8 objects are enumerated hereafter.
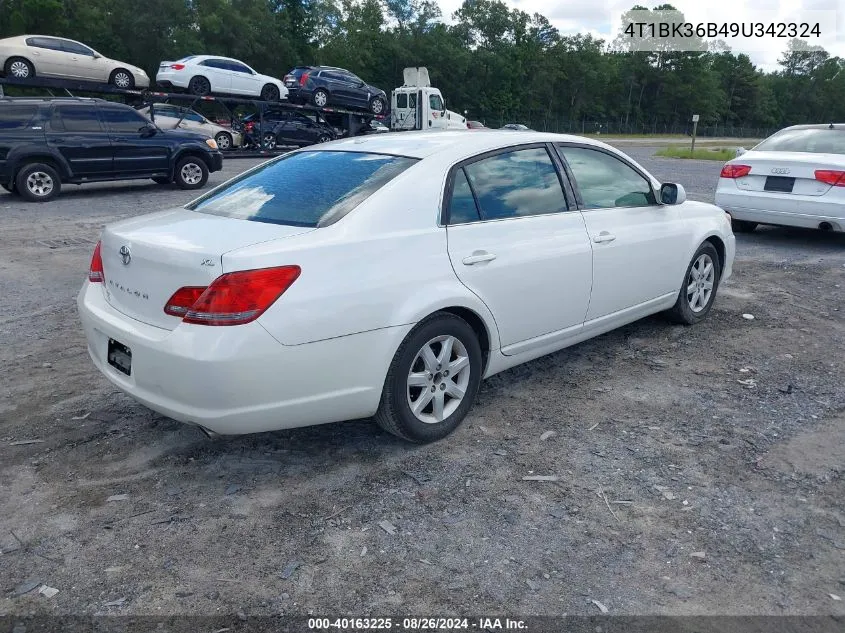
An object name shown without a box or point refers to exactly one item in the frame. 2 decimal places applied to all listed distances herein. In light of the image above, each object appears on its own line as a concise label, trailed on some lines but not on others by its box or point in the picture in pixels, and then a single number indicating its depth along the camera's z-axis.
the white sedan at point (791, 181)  8.65
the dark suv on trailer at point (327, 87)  24.75
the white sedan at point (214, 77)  21.06
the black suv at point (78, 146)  12.31
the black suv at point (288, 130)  22.83
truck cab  27.50
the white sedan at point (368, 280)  3.10
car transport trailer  17.97
